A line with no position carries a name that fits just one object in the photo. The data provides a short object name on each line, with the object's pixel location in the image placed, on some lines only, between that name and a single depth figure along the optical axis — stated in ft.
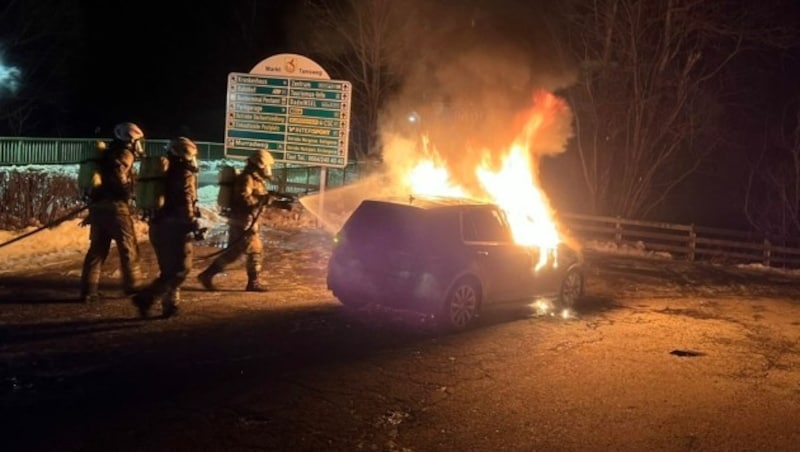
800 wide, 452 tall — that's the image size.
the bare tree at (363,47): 78.33
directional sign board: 49.37
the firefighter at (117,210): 25.72
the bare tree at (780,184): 76.48
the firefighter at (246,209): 29.73
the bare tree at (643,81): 73.10
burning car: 25.52
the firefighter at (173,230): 25.03
